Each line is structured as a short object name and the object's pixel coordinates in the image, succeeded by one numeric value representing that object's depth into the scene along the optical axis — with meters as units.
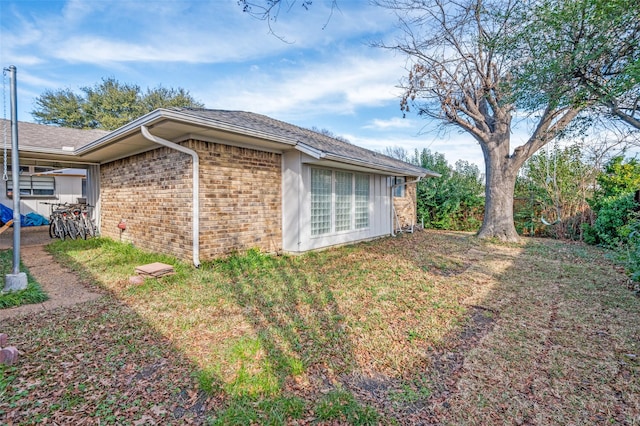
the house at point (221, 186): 5.57
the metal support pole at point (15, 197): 4.14
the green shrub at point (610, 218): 8.55
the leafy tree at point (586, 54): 3.65
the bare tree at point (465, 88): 9.38
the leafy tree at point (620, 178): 9.22
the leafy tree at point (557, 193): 10.56
